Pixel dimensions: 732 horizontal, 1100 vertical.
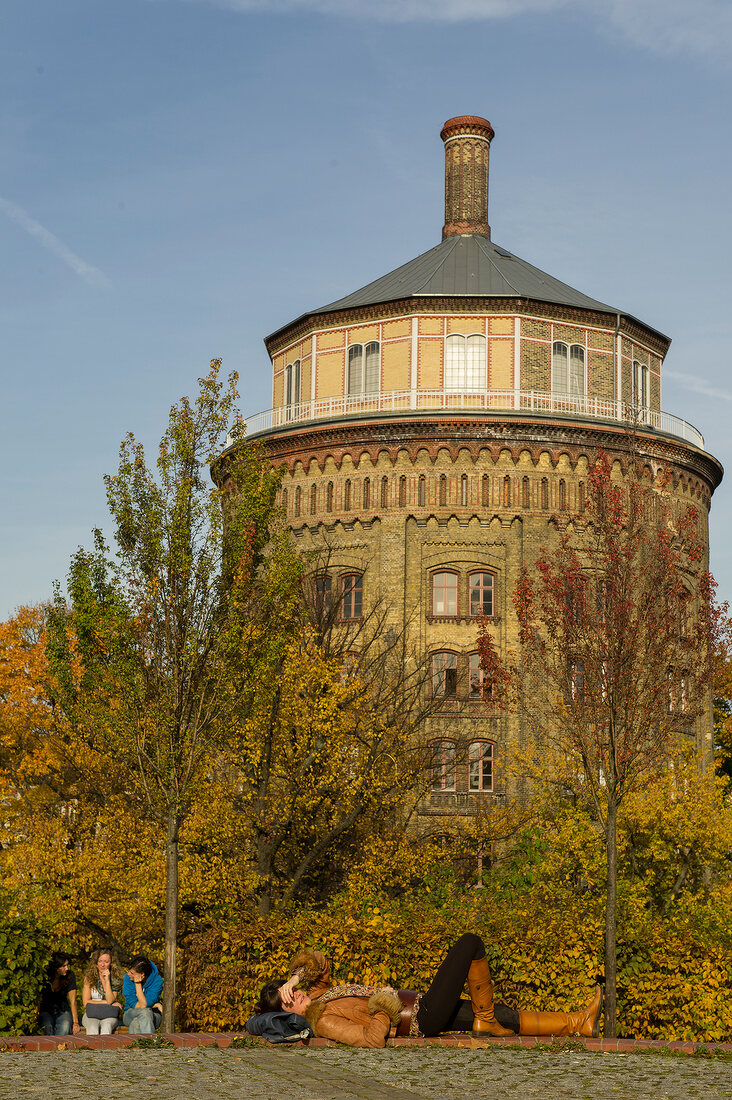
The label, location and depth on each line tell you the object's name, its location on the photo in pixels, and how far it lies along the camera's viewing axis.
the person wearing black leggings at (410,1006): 11.29
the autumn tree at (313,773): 20.50
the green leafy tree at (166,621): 14.59
